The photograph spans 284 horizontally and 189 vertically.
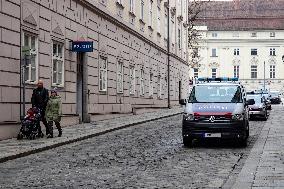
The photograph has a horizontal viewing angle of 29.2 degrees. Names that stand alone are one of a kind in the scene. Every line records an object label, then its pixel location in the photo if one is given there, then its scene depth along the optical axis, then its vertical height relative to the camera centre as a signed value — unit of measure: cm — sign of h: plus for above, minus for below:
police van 1488 -56
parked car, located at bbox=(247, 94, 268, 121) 2922 -60
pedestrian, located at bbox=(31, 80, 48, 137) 1704 +6
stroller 1609 -72
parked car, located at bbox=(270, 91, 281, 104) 7156 +9
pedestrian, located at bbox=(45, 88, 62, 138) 1700 -35
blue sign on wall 2145 +212
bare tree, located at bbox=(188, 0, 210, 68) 6456 +758
